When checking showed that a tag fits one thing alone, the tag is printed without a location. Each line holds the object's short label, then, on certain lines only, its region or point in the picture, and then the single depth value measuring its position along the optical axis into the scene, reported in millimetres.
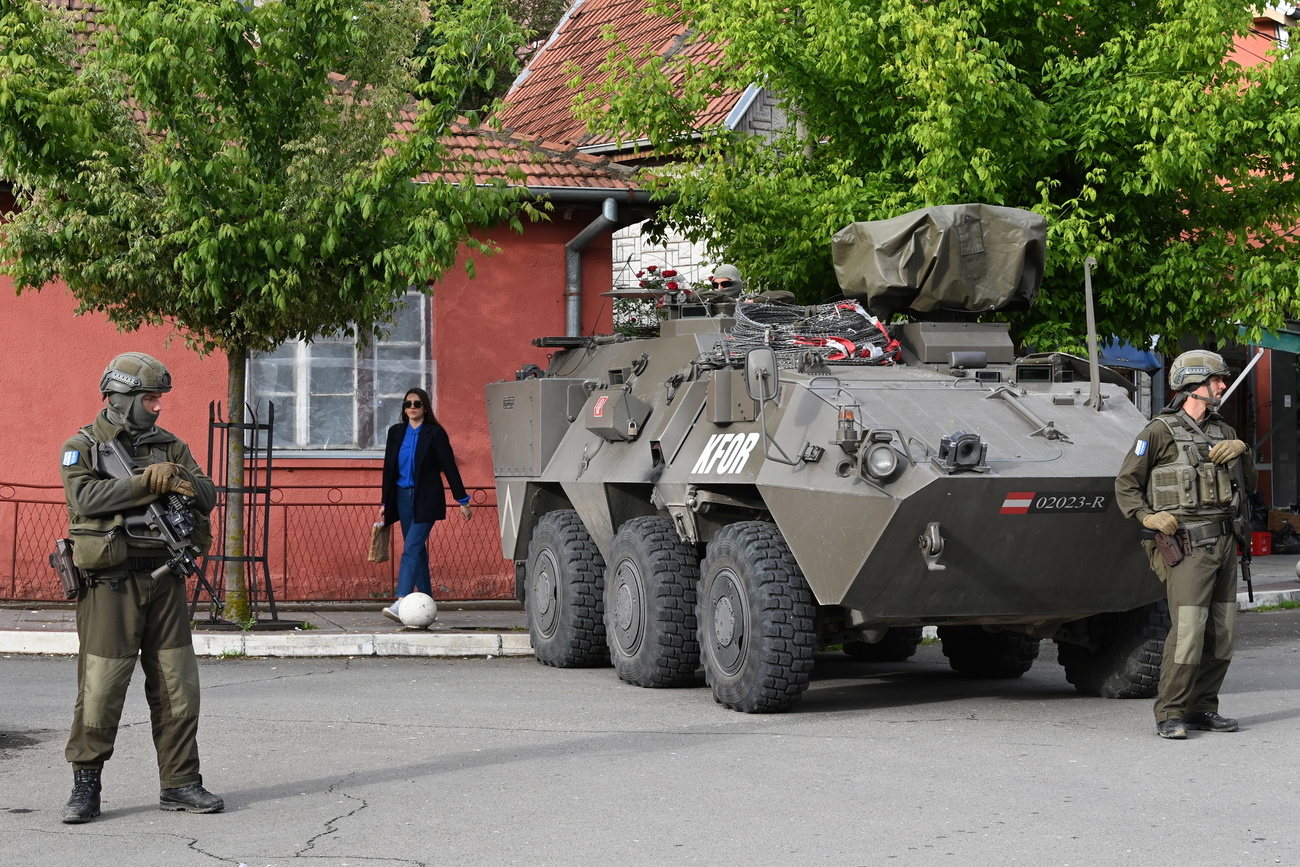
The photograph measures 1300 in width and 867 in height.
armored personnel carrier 17346
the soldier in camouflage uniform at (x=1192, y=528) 16610
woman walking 27085
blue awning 37545
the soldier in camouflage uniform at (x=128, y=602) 13527
